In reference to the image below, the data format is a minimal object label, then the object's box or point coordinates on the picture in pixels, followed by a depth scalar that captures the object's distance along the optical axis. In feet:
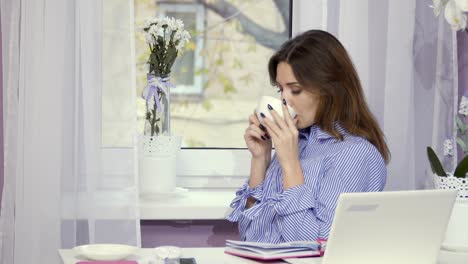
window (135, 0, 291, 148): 11.00
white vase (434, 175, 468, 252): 8.12
